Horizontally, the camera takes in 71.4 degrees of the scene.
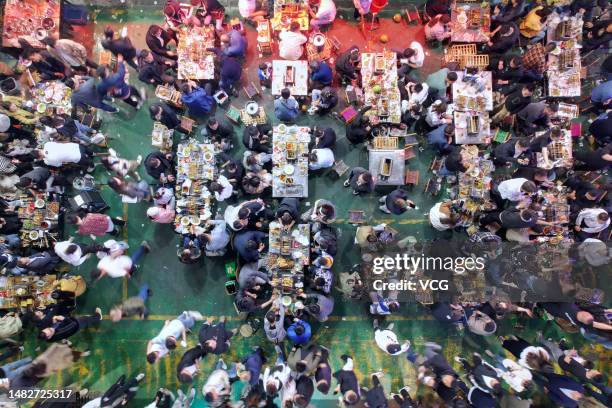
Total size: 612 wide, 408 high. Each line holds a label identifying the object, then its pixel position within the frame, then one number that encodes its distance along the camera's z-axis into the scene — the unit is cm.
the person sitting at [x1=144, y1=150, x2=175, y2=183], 977
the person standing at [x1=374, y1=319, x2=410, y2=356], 965
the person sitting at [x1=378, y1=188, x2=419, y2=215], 975
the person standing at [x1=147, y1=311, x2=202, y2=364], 895
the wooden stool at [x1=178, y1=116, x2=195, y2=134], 1109
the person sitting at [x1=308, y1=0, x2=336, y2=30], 1077
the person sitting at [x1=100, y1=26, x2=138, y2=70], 991
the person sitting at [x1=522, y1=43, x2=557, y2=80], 1051
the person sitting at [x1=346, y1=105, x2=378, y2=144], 1022
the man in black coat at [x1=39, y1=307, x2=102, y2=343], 933
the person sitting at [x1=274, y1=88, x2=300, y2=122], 1042
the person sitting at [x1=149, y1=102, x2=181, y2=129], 1002
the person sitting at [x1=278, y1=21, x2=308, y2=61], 1067
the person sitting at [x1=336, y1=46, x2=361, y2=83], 1045
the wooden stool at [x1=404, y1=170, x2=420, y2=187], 1116
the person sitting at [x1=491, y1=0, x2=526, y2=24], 1049
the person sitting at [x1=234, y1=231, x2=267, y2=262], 979
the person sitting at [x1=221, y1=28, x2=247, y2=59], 1056
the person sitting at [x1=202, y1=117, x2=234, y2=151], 1030
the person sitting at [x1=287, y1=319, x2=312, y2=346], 950
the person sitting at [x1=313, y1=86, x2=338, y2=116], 1050
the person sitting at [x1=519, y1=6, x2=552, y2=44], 1042
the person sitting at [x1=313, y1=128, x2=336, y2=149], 1038
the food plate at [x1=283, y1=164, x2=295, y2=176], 1038
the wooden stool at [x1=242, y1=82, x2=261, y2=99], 1141
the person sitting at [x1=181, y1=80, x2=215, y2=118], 1033
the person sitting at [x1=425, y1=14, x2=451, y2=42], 1102
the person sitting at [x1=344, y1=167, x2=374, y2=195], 979
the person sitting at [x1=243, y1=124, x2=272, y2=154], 1020
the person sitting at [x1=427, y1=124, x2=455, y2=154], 1038
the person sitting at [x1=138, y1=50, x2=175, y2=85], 1046
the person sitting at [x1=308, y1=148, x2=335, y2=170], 1034
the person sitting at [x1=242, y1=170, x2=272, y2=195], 1030
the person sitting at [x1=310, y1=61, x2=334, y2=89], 1050
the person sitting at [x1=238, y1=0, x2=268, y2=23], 1071
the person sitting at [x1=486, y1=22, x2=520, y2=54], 1055
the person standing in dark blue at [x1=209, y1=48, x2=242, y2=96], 1051
